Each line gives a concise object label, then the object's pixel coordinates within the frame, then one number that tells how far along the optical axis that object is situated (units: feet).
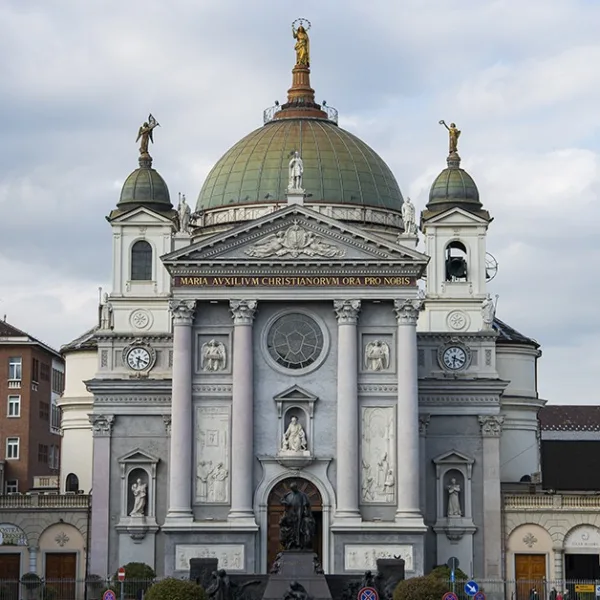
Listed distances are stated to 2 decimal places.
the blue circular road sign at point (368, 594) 216.74
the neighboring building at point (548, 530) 304.09
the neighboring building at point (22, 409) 401.49
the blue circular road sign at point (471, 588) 227.20
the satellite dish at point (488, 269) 326.34
